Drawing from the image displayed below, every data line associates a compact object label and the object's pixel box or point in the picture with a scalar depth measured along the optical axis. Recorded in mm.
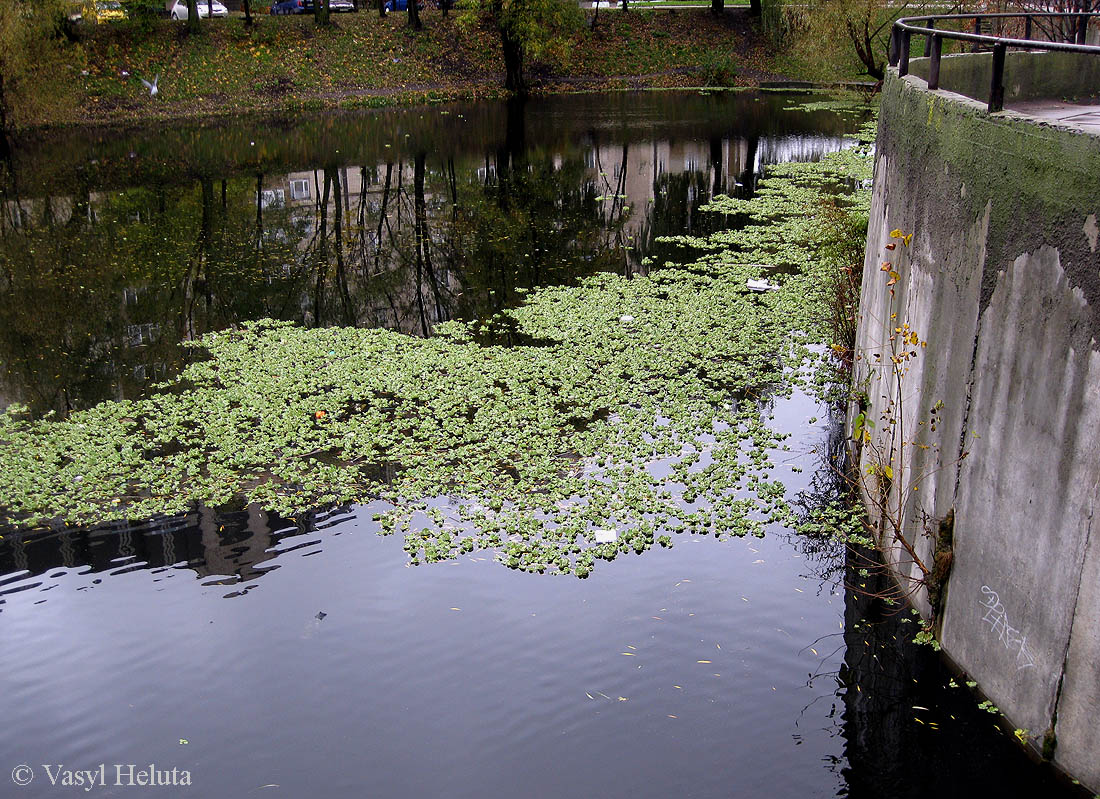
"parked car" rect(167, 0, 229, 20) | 50506
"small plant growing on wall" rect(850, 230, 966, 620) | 7398
